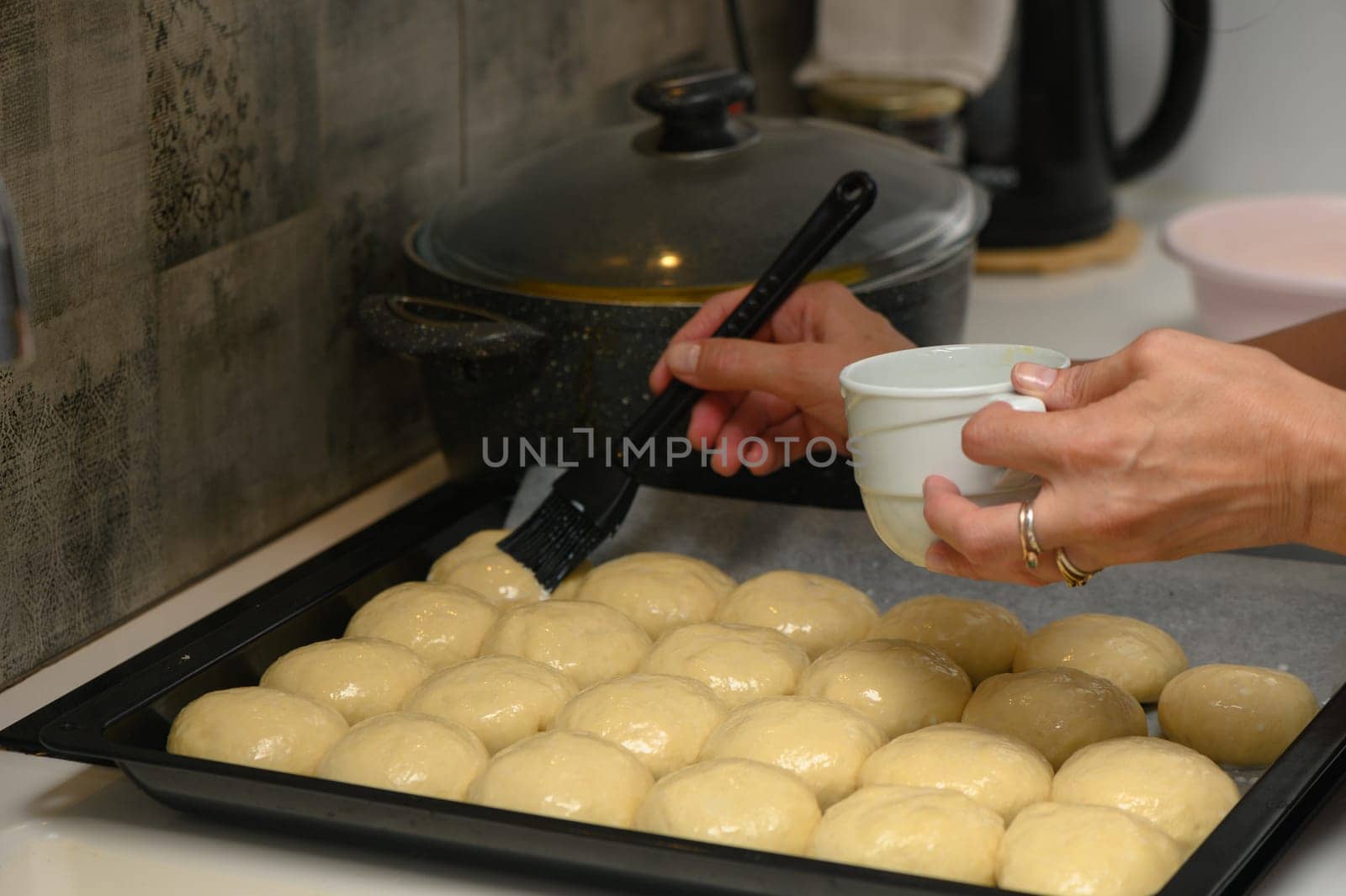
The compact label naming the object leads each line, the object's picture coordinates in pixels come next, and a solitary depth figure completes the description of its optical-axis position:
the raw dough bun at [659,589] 1.24
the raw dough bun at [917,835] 1.06
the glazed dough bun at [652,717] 1.13
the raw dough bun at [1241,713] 1.14
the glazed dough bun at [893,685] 1.16
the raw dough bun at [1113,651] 1.19
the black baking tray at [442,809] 1.03
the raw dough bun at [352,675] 1.17
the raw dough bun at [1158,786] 1.08
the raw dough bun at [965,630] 1.20
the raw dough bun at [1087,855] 1.05
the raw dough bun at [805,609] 1.22
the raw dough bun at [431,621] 1.21
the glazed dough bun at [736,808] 1.07
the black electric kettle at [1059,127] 1.74
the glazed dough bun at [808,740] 1.11
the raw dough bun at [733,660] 1.18
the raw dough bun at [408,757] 1.11
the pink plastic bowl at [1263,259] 1.49
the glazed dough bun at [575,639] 1.19
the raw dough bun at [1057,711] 1.14
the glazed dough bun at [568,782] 1.09
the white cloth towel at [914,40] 1.69
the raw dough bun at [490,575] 1.26
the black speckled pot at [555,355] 1.27
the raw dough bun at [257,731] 1.13
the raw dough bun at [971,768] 1.10
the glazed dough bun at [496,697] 1.15
